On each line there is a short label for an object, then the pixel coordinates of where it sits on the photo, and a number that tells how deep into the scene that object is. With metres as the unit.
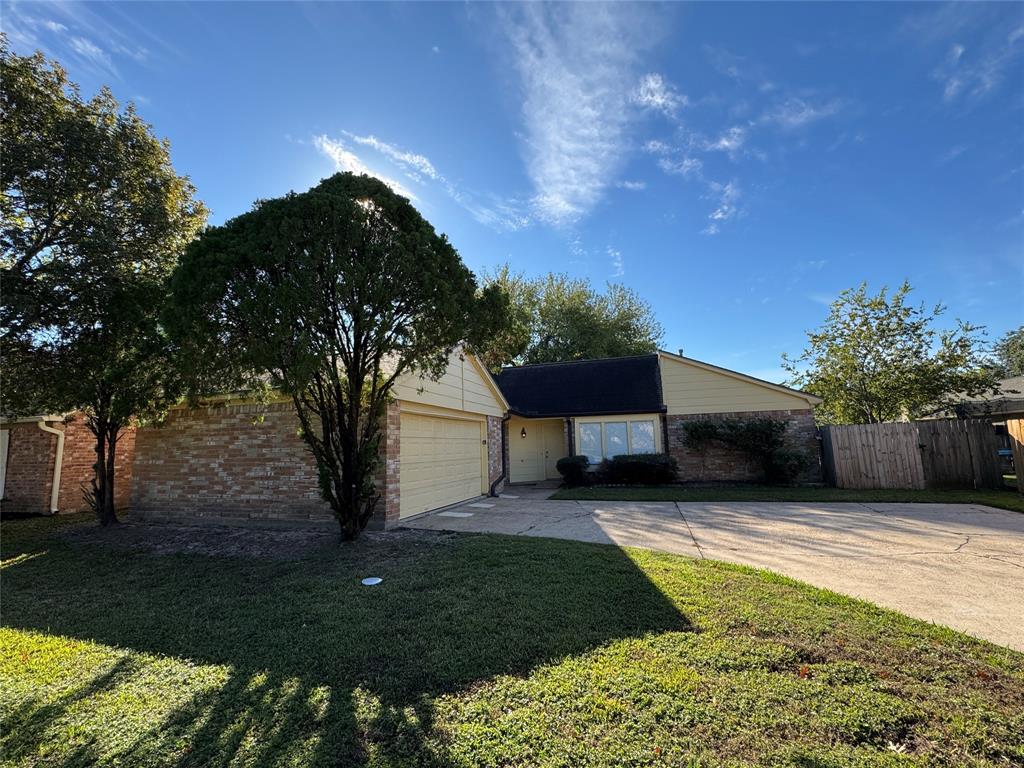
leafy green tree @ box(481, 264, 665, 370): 26.39
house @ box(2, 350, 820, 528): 8.35
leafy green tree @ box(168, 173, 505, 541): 5.55
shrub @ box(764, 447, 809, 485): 12.78
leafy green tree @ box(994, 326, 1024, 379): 33.16
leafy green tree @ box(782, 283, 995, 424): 13.91
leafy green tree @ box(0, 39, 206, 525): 6.55
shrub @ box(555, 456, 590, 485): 14.58
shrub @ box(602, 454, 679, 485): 13.99
